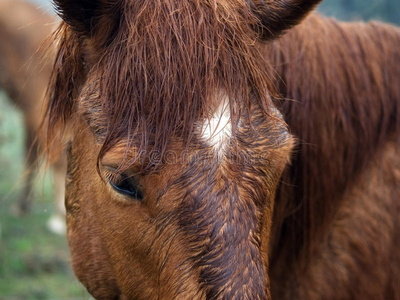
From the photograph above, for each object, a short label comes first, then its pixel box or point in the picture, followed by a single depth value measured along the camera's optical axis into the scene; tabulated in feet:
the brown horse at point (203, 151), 4.25
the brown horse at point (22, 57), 12.32
